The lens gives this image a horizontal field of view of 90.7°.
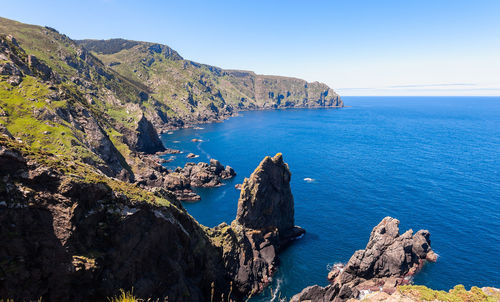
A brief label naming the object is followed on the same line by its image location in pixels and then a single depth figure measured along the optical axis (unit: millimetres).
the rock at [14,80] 80125
